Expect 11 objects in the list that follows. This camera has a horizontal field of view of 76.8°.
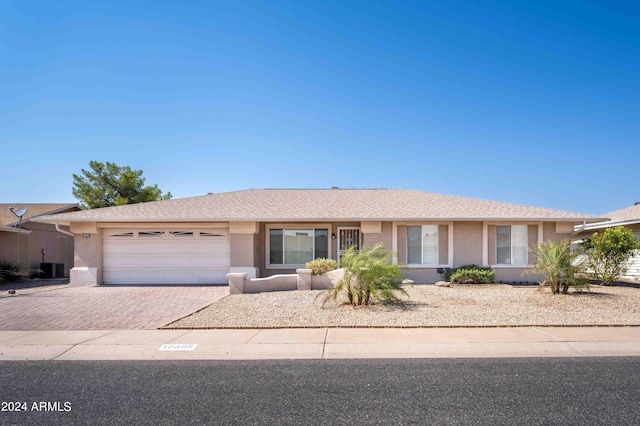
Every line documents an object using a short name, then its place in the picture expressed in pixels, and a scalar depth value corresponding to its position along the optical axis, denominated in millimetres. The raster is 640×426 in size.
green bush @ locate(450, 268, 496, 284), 15984
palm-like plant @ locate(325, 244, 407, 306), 10812
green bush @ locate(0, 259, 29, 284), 19250
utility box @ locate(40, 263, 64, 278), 23031
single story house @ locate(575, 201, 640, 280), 18469
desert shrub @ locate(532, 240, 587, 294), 12500
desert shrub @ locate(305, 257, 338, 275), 14898
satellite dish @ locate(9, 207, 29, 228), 20208
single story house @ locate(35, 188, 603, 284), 16906
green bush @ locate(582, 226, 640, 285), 15500
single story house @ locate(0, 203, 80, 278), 21422
